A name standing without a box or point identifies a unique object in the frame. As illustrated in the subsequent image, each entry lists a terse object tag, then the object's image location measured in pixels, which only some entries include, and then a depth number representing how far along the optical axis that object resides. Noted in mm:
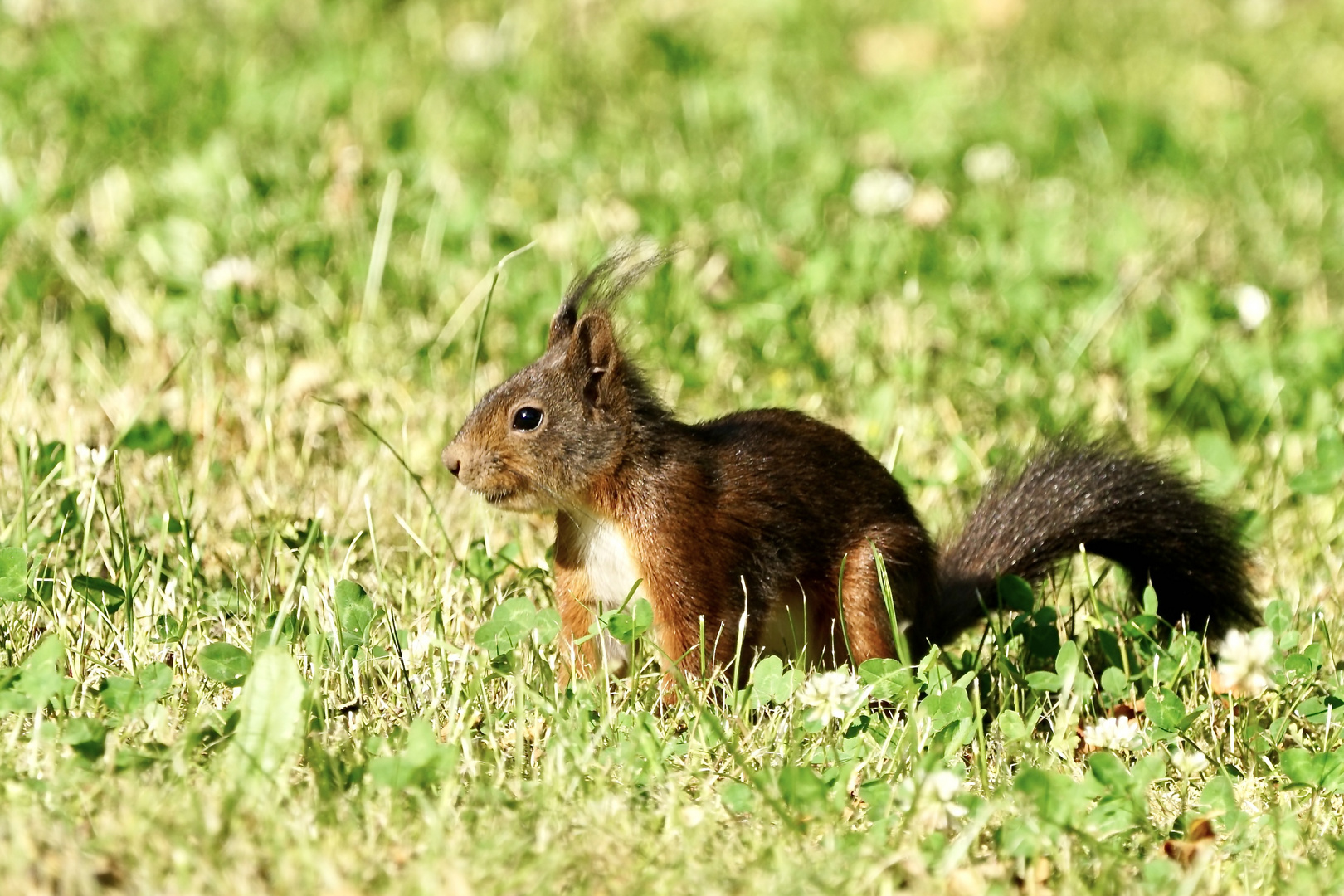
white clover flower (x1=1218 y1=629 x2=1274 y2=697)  4934
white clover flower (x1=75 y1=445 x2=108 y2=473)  5918
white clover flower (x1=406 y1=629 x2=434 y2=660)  5390
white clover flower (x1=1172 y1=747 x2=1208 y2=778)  5059
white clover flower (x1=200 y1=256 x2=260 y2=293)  8328
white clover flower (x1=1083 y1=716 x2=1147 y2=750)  5244
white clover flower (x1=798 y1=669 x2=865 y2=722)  5035
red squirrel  5566
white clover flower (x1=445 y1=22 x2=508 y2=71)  12227
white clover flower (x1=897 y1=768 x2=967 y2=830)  4570
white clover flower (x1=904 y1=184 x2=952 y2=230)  10000
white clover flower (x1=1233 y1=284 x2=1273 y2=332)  8875
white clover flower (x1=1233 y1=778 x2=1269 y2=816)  5129
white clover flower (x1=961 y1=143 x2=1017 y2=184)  10984
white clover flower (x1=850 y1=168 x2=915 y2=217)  10172
